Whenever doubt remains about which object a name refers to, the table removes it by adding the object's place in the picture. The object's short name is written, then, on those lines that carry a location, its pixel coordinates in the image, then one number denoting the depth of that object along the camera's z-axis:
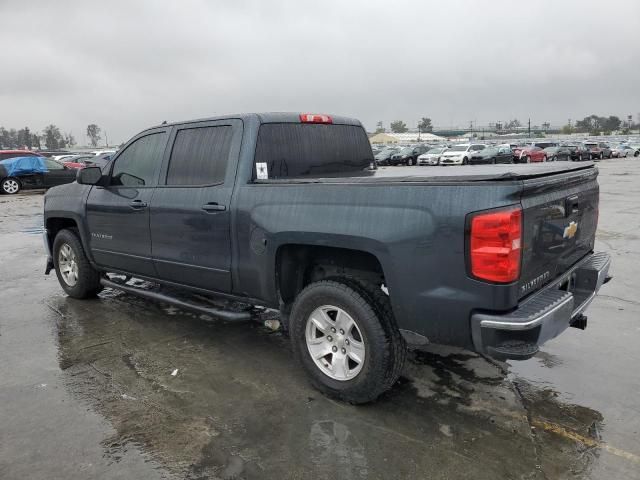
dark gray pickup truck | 2.77
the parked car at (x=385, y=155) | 42.04
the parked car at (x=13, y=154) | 21.69
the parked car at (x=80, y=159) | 25.87
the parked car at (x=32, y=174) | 21.14
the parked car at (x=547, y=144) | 50.21
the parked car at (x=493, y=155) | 36.72
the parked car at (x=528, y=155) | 40.12
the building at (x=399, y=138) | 118.94
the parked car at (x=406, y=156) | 41.62
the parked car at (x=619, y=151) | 52.84
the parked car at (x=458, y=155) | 37.06
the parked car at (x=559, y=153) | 42.19
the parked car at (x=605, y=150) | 50.06
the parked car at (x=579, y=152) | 44.06
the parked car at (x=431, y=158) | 38.62
